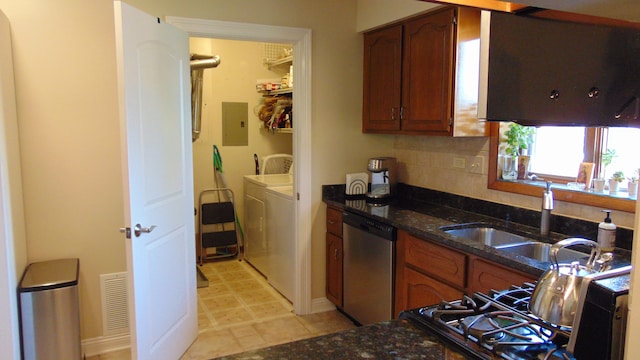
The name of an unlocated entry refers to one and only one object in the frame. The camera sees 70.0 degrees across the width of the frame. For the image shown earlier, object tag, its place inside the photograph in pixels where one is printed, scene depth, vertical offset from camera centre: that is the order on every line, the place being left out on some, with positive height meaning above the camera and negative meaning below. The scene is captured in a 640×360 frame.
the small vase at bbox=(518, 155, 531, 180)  2.71 -0.18
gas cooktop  1.05 -0.49
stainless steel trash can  2.45 -0.98
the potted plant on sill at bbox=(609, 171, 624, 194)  2.20 -0.22
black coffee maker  3.35 -0.32
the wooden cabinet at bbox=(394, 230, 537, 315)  2.06 -0.69
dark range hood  0.76 +0.11
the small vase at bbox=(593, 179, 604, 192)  2.26 -0.24
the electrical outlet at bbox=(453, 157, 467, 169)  2.99 -0.18
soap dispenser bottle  2.01 -0.44
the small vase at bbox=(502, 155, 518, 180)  2.76 -0.20
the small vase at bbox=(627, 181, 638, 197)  2.11 -0.24
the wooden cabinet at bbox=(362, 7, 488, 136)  2.65 +0.38
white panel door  2.30 -0.26
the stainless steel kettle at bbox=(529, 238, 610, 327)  1.06 -0.37
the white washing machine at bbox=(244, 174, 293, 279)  4.25 -0.81
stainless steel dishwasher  2.79 -0.86
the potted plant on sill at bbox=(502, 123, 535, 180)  2.70 -0.10
